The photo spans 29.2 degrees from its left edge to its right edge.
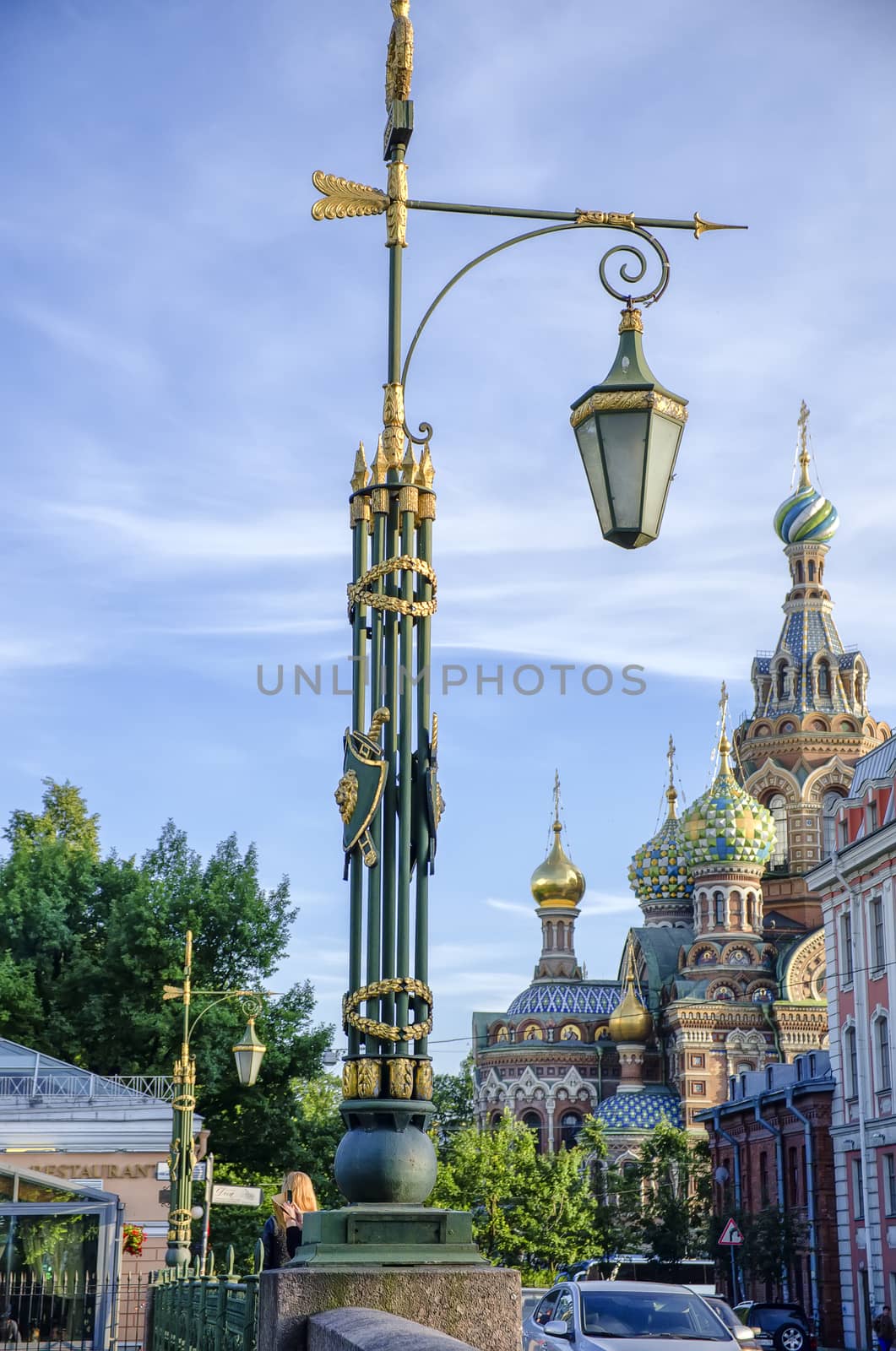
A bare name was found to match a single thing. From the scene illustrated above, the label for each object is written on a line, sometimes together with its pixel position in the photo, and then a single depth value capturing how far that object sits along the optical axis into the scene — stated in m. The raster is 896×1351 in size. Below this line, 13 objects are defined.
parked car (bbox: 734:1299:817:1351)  35.00
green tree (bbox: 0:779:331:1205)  43.75
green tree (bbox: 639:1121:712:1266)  46.09
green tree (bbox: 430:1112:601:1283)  51.69
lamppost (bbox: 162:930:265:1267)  25.16
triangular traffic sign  35.91
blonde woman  10.21
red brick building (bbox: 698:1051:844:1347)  42.78
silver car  13.09
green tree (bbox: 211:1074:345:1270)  43.25
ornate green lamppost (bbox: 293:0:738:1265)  6.62
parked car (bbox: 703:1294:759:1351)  16.75
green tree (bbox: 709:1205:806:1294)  42.31
